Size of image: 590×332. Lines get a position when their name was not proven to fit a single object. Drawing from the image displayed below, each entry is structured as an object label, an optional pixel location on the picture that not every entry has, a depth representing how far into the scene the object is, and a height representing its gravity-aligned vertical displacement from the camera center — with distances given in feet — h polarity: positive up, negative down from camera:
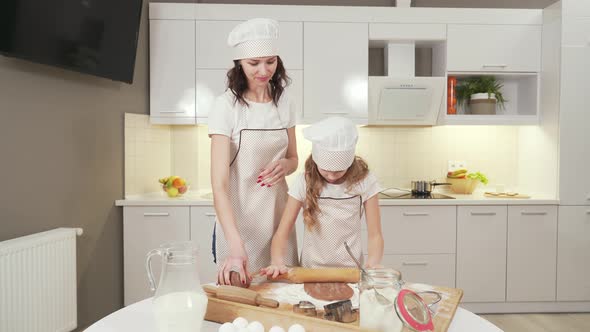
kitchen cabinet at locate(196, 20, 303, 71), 10.95 +2.54
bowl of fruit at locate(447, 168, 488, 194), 11.65 -0.71
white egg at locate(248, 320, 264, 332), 2.99 -1.15
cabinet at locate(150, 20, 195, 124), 10.93 +2.05
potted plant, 11.54 +1.50
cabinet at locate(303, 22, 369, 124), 11.09 +2.00
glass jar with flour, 2.92 -0.99
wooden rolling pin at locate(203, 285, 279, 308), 3.57 -1.13
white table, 3.43 -1.32
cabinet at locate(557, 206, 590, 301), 10.77 -2.30
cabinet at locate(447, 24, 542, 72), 11.18 +2.57
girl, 5.52 -0.73
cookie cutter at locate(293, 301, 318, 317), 3.44 -1.19
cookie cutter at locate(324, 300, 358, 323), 3.41 -1.19
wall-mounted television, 6.46 +1.90
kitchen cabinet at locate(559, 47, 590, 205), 10.68 +0.71
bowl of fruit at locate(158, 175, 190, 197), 10.77 -0.84
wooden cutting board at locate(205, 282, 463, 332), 3.19 -1.21
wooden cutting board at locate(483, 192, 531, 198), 11.09 -1.02
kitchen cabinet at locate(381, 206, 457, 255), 10.53 -1.76
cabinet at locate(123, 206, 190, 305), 10.10 -1.89
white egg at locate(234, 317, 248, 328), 3.05 -1.14
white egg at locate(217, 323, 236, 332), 2.93 -1.13
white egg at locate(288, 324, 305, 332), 2.99 -1.15
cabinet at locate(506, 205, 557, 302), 10.69 -2.32
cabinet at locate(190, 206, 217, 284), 10.25 -1.70
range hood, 11.18 +1.44
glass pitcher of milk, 3.07 -0.96
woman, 5.30 +0.04
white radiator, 6.27 -1.97
